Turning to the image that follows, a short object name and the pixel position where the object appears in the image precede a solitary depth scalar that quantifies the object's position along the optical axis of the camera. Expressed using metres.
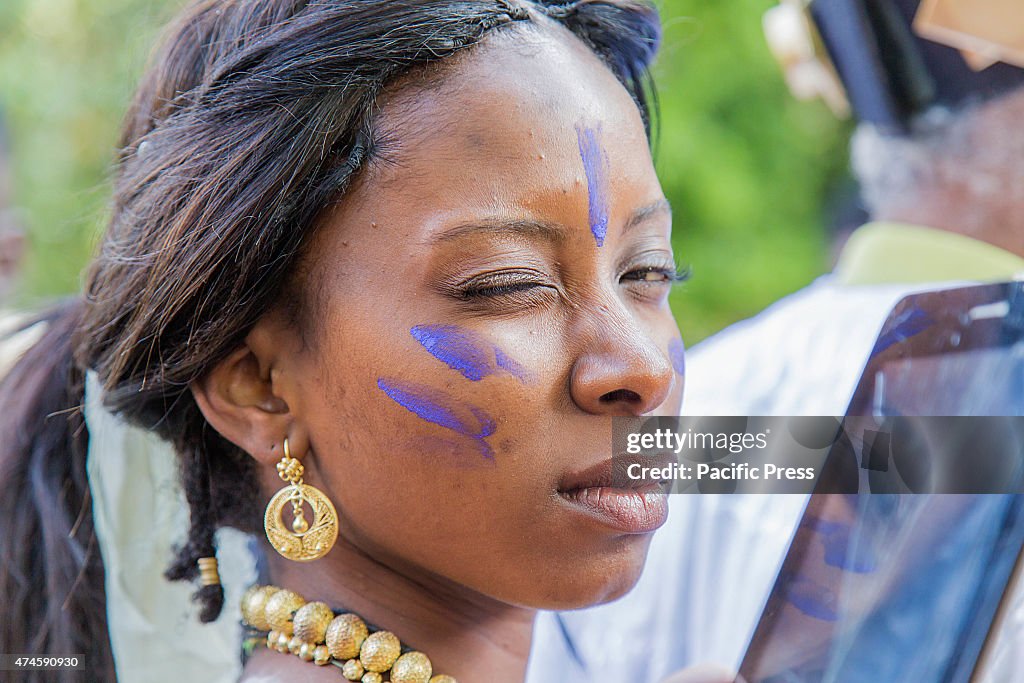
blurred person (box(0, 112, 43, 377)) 1.73
